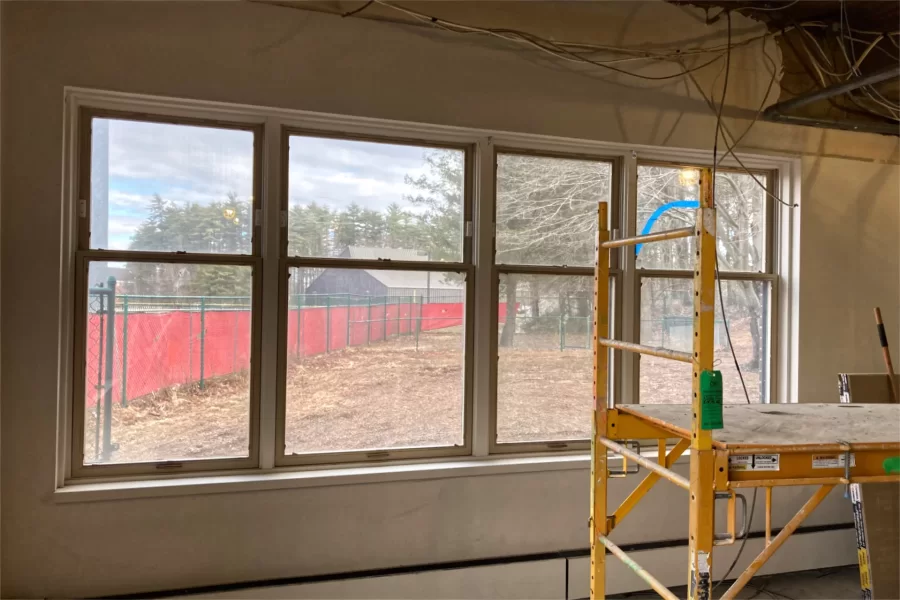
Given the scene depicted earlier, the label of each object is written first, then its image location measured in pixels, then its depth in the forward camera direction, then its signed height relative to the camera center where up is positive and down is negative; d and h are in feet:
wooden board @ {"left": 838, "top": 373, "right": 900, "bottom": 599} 8.21 -3.55
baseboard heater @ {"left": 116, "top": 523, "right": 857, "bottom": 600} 7.29 -4.04
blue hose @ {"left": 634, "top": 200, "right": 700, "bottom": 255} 9.22 +1.57
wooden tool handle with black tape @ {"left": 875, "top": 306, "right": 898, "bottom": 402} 8.98 -0.72
